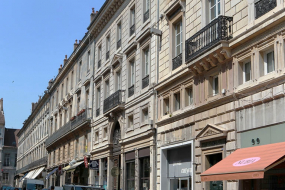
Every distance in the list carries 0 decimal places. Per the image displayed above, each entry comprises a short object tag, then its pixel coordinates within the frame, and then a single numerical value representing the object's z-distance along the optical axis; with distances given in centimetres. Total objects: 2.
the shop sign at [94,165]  3000
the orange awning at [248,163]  1164
